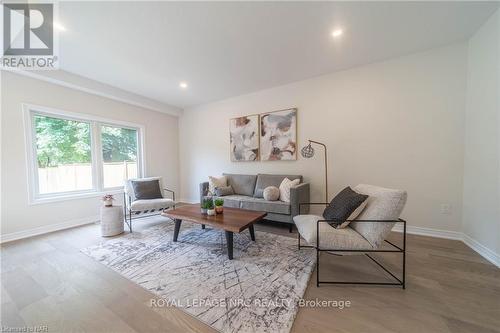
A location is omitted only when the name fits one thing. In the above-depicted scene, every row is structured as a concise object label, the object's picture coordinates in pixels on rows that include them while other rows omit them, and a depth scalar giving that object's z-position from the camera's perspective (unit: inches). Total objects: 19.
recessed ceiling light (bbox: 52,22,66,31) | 79.0
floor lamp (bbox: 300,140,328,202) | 126.1
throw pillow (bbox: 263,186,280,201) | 122.6
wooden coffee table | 81.4
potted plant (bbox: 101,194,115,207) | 112.6
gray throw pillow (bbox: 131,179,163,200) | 136.1
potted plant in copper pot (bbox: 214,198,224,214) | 99.3
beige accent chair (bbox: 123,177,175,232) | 120.8
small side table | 108.3
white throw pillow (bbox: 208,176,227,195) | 149.1
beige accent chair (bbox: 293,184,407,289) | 63.7
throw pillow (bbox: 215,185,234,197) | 145.1
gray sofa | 112.0
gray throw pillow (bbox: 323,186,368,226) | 70.5
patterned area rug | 52.9
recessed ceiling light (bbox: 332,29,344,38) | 84.9
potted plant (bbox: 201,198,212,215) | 98.2
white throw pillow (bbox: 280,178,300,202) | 119.3
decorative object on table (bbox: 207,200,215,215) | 96.2
